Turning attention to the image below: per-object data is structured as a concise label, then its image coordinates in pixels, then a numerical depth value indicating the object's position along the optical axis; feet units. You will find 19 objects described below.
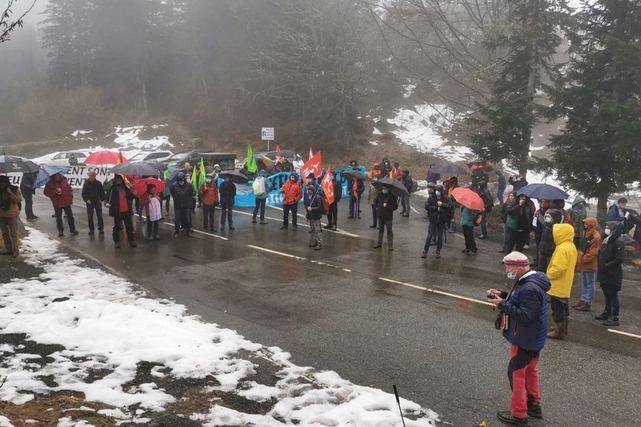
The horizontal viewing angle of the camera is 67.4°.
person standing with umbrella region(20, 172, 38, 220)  52.70
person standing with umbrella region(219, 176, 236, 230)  50.90
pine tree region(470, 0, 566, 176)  60.64
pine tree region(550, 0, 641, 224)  46.11
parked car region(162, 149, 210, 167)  99.62
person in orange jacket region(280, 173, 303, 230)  50.49
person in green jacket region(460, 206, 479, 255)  42.78
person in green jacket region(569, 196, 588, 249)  40.40
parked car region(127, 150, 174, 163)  106.73
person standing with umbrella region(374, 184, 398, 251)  42.32
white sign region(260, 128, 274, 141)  101.64
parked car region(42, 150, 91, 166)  108.41
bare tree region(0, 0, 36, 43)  25.04
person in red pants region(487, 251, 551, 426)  15.75
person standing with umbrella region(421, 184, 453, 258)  40.88
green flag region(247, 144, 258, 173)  74.74
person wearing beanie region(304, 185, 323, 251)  43.01
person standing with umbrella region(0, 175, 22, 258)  35.06
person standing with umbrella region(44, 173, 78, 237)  44.76
